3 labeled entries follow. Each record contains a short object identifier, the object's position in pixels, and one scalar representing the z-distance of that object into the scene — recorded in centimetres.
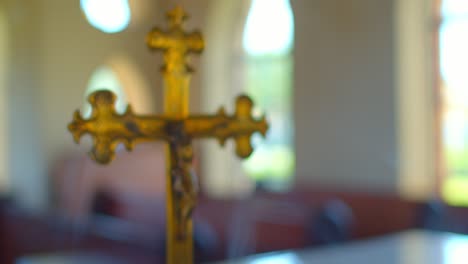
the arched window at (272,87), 548
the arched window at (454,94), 407
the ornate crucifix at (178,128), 59
